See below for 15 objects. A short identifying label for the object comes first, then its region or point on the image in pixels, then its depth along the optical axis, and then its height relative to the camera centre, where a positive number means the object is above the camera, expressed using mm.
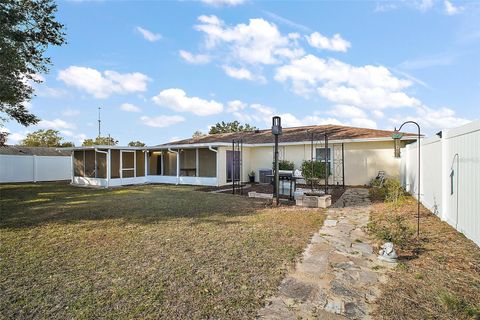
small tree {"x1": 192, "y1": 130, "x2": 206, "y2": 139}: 48125 +5077
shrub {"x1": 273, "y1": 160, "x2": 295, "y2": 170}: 15156 -231
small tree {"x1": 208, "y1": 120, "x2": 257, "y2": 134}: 43969 +5617
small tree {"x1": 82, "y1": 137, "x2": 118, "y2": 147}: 38275 +2969
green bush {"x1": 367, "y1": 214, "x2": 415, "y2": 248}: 4664 -1392
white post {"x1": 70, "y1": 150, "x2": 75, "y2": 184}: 17278 -422
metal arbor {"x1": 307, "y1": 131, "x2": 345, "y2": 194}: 14530 -9
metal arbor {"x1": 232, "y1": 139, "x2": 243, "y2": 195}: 15305 -171
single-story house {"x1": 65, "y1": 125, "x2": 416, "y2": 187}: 13867 +146
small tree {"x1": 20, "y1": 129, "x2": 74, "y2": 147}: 37250 +3165
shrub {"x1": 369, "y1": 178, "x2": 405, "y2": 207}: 8391 -1192
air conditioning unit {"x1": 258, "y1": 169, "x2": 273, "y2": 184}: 15488 -852
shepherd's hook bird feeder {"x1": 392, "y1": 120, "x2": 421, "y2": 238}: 5720 +736
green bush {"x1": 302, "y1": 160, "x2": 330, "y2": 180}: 13961 -427
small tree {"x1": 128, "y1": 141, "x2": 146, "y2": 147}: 39462 +2723
